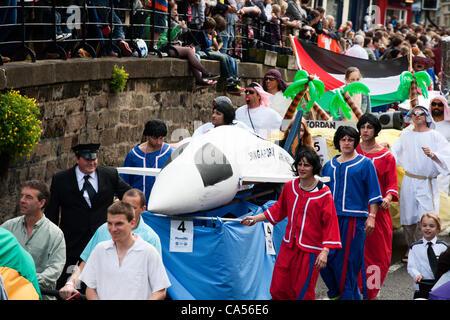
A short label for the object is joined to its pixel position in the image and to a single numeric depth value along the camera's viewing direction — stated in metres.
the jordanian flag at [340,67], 16.31
